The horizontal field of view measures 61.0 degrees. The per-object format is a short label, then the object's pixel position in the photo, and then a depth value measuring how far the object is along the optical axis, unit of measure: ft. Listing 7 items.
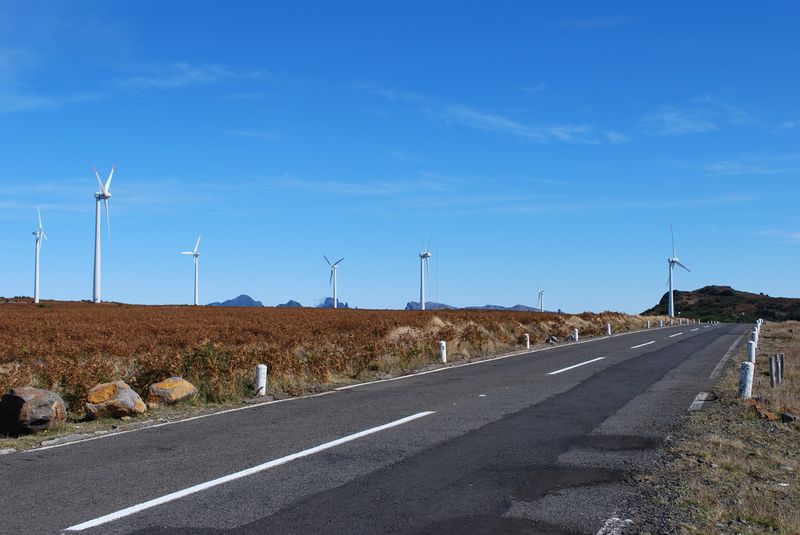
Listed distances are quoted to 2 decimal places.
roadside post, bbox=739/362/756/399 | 43.19
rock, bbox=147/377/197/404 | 41.22
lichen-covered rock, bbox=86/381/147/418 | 37.06
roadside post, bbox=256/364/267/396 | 45.98
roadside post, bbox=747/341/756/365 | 57.93
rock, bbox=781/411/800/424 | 35.80
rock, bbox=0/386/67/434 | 32.81
